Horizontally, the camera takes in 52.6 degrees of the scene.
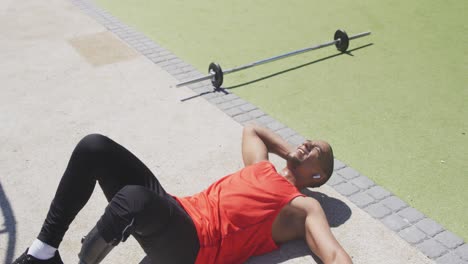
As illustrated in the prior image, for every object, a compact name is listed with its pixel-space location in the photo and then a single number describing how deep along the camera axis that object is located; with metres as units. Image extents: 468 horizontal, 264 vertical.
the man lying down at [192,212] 2.51
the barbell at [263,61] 5.13
